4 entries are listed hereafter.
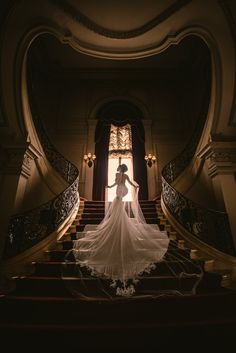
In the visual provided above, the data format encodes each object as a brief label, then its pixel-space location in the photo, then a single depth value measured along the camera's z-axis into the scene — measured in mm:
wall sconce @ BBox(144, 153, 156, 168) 7773
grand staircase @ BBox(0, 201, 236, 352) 1864
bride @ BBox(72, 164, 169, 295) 2490
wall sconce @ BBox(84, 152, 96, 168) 7770
